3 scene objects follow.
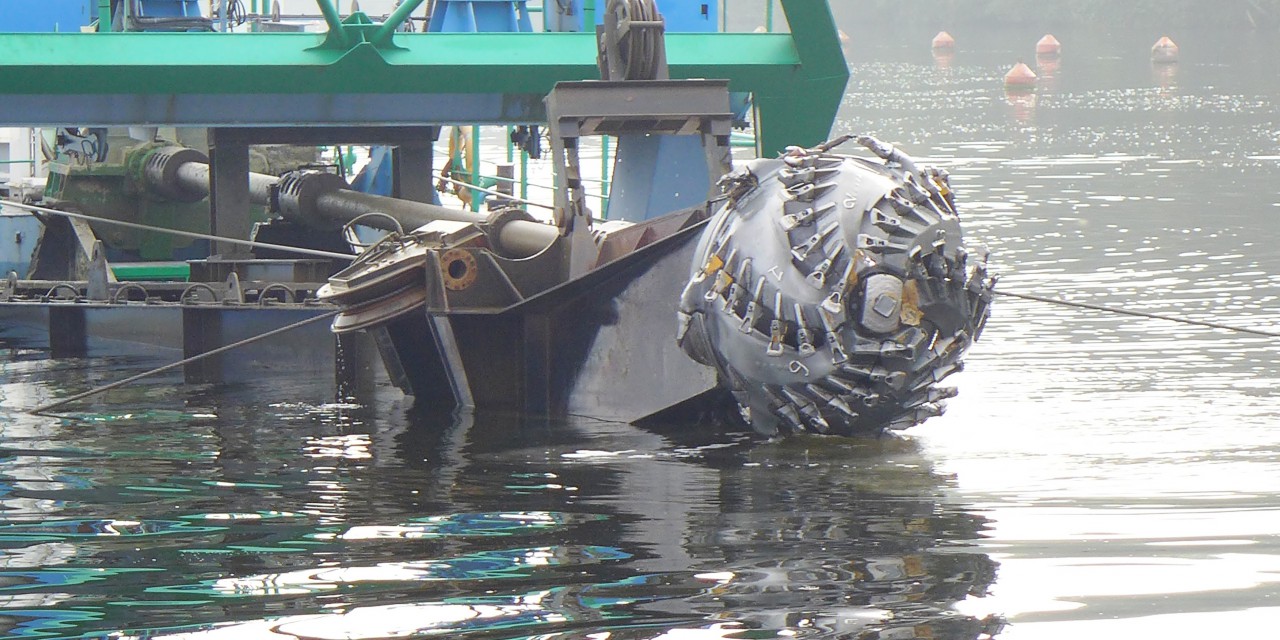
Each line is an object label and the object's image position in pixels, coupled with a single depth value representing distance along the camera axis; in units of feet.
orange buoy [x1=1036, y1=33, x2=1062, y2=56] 440.04
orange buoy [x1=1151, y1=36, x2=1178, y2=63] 394.32
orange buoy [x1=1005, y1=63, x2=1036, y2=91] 328.90
